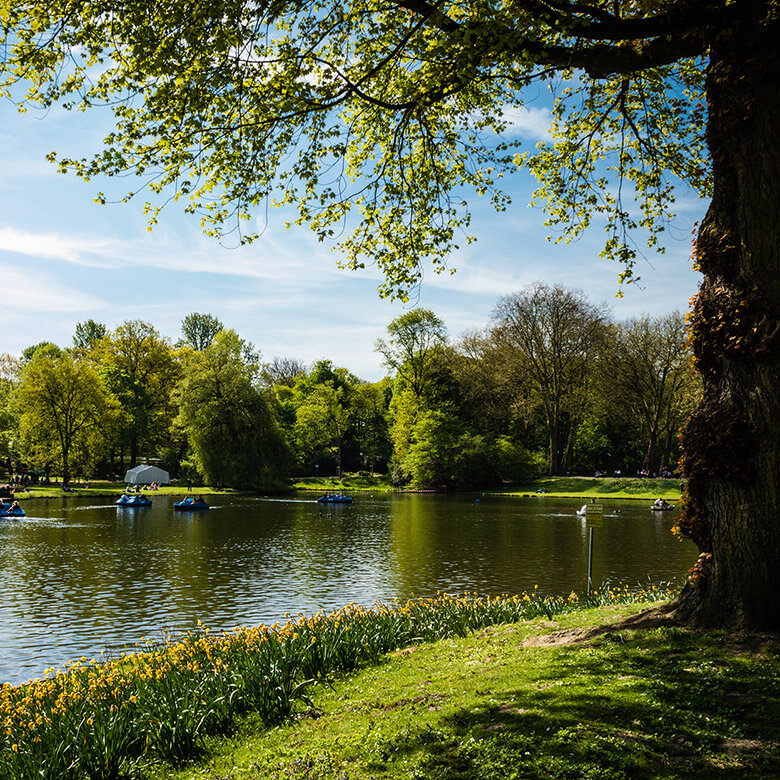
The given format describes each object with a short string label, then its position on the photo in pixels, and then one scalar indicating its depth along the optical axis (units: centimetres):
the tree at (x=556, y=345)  5919
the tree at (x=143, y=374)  6719
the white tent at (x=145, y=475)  6248
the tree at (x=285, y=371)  10100
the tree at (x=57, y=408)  5500
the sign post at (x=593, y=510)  3847
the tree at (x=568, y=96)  663
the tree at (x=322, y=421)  7481
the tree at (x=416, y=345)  6738
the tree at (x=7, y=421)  6041
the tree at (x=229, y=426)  5822
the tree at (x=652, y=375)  5531
